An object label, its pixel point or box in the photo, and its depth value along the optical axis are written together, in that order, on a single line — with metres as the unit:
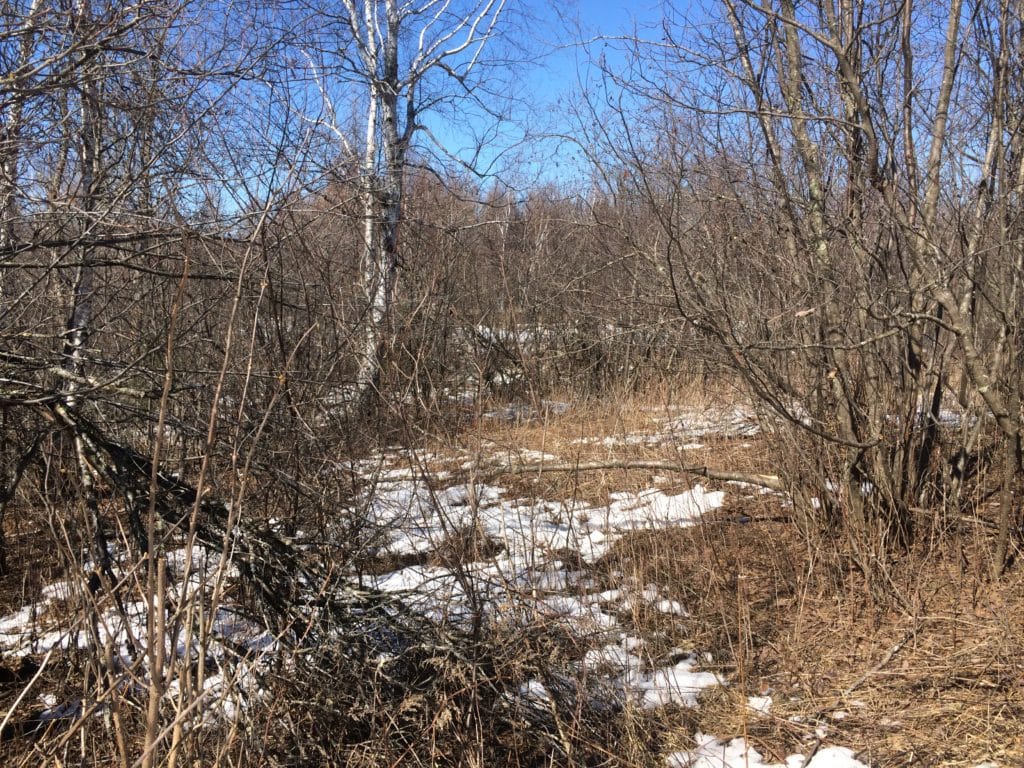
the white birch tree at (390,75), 8.43
